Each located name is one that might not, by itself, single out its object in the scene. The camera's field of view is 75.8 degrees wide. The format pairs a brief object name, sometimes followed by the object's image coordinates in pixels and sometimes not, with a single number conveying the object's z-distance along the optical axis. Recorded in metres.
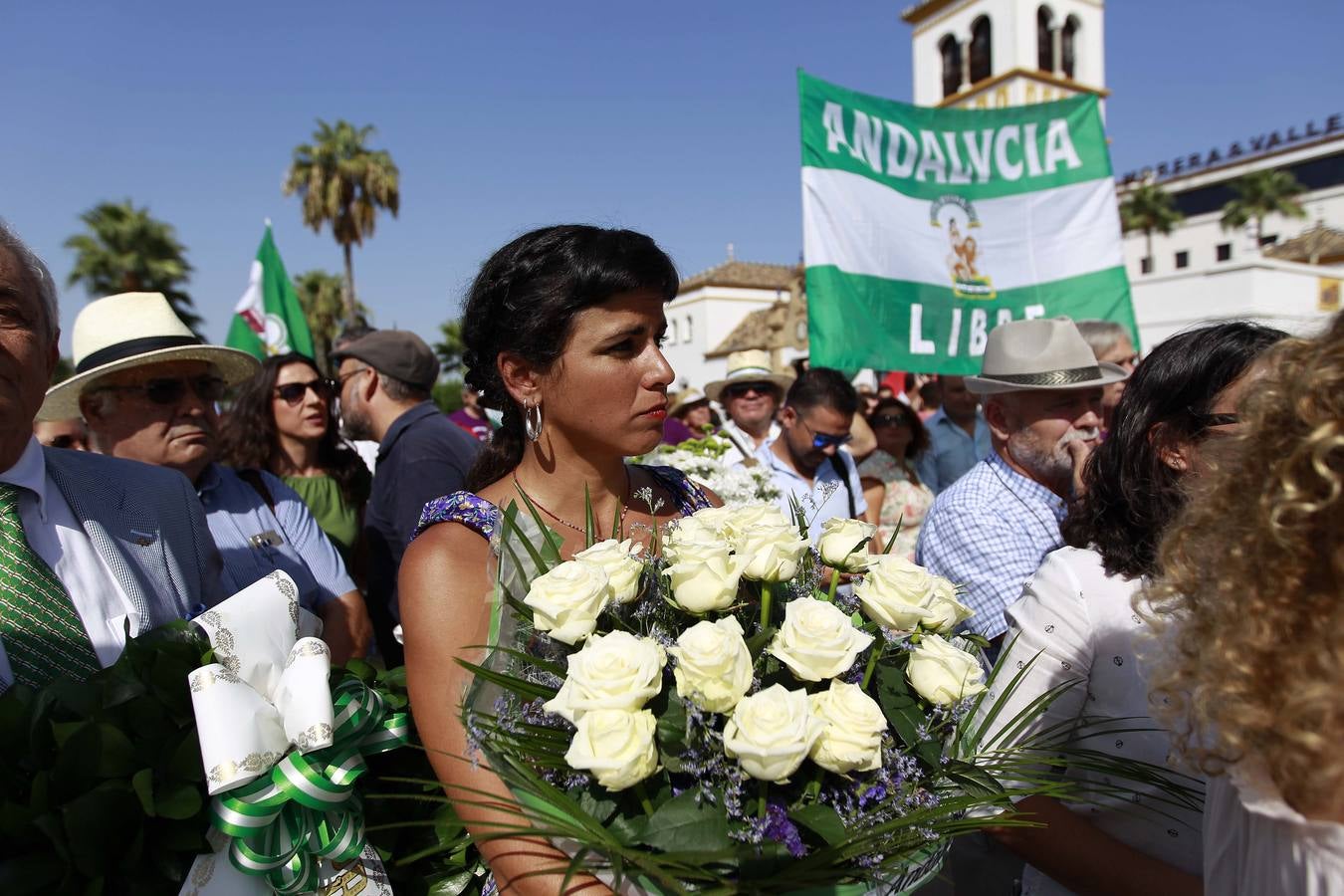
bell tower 39.28
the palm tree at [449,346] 40.66
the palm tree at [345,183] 31.80
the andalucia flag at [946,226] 5.34
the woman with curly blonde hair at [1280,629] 0.92
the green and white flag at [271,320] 8.27
